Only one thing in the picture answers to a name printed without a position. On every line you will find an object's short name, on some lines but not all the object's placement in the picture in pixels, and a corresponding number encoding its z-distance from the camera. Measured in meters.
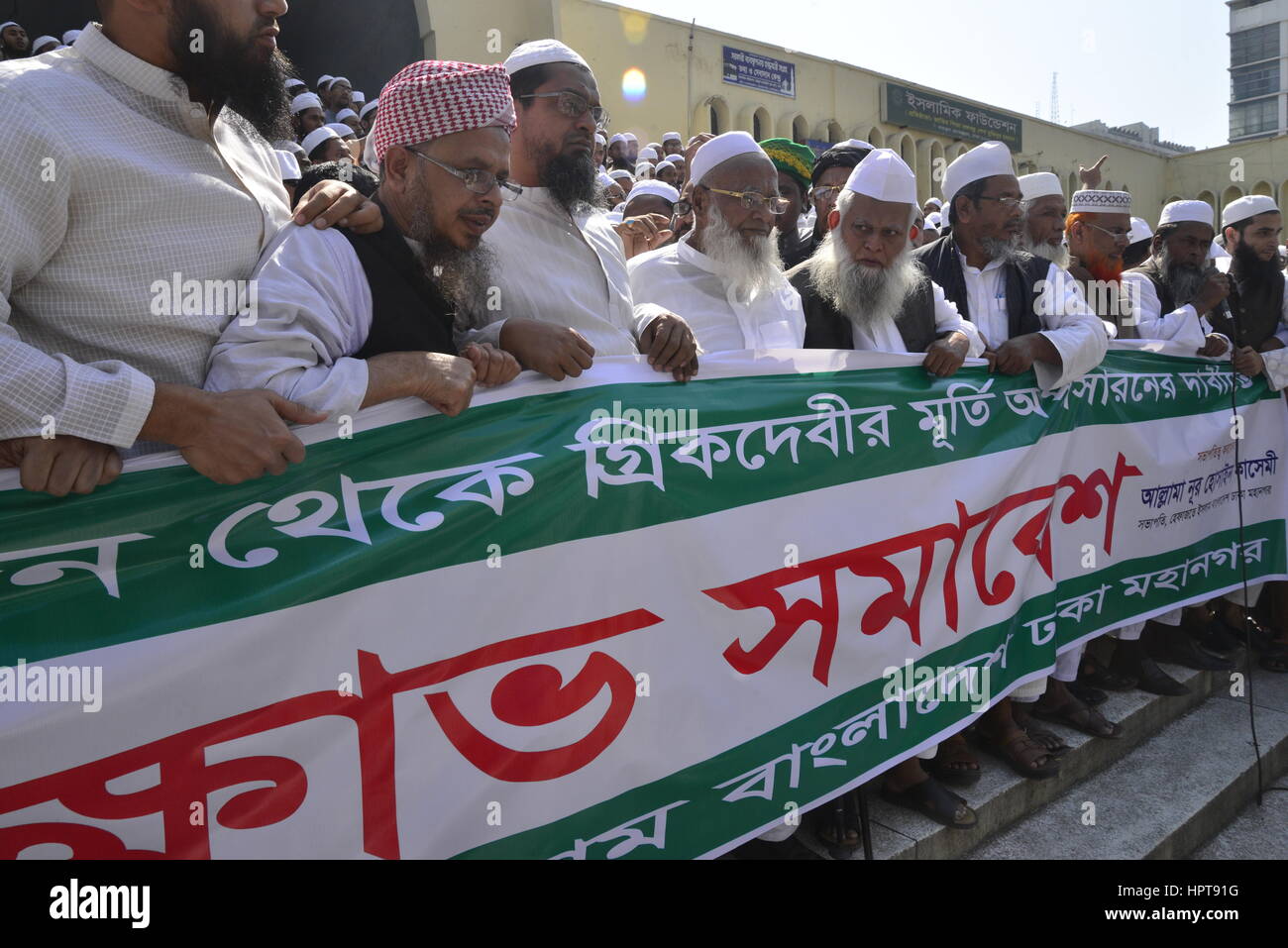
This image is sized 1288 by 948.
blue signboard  18.77
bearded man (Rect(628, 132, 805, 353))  3.07
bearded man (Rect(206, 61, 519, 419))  1.68
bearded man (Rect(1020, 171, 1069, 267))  4.25
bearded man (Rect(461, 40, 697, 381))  2.44
